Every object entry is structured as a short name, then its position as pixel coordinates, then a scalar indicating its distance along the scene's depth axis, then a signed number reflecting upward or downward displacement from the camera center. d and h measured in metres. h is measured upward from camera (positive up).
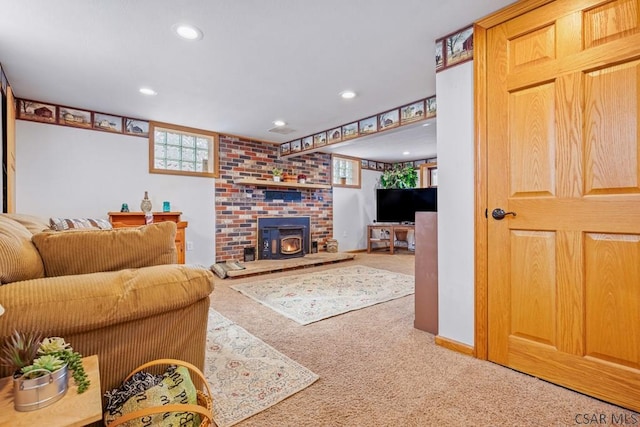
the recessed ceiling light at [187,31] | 2.03 +1.27
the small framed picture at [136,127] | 4.04 +1.21
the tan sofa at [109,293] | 0.94 -0.27
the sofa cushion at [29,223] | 1.49 -0.04
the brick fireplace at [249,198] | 4.97 +0.29
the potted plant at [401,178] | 6.94 +0.82
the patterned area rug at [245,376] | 1.45 -0.93
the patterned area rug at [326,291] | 2.86 -0.91
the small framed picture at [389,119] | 3.66 +1.18
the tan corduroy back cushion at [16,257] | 0.97 -0.14
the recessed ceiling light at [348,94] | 3.19 +1.30
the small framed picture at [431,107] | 3.24 +1.16
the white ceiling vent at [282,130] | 4.58 +1.32
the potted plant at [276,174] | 5.37 +0.72
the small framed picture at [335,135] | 4.49 +1.19
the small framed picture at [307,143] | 4.99 +1.21
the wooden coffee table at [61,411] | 0.69 -0.48
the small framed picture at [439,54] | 2.12 +1.13
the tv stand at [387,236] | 6.48 -0.53
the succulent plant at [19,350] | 0.80 -0.37
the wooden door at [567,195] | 1.42 +0.09
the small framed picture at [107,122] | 3.82 +1.21
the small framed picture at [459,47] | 1.99 +1.14
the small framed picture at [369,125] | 3.94 +1.19
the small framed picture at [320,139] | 4.73 +1.20
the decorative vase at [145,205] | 4.00 +0.13
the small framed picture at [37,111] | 3.38 +1.20
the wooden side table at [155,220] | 3.75 -0.07
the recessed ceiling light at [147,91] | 3.08 +1.30
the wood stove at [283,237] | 5.36 -0.43
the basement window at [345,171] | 6.55 +0.96
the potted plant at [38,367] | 0.73 -0.40
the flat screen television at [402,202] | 6.25 +0.23
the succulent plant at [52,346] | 0.81 -0.36
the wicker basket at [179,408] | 0.84 -0.57
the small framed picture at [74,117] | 3.60 +1.20
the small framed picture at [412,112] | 3.38 +1.18
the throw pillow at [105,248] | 1.16 -0.14
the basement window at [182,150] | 4.31 +0.99
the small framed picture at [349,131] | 4.24 +1.20
